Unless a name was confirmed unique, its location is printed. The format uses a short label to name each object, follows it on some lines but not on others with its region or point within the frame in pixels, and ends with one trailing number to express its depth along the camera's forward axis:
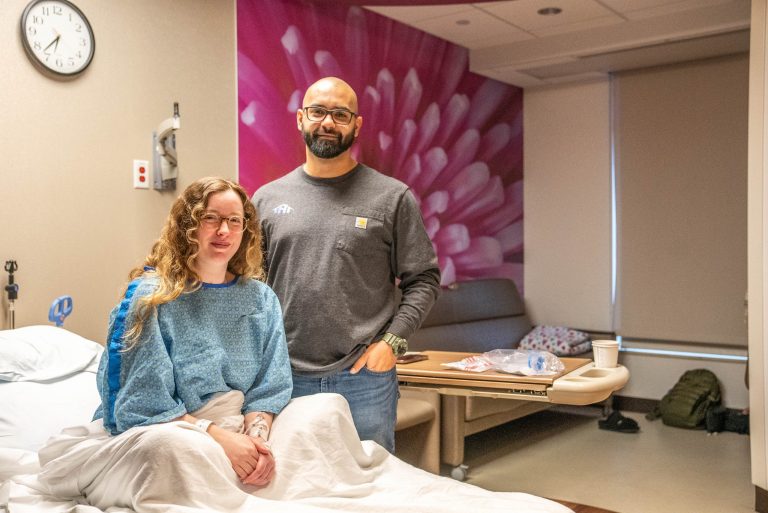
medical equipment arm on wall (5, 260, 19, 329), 2.70
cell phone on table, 3.28
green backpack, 4.84
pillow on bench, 5.07
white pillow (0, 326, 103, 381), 2.38
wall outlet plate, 3.20
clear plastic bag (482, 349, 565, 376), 2.69
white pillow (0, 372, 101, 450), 2.19
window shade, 5.07
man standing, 2.11
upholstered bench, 3.61
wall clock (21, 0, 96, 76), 2.80
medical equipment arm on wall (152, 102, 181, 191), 3.23
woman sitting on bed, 1.68
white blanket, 1.55
